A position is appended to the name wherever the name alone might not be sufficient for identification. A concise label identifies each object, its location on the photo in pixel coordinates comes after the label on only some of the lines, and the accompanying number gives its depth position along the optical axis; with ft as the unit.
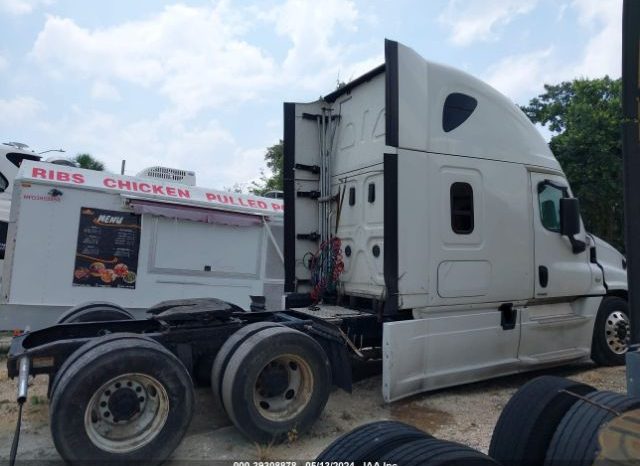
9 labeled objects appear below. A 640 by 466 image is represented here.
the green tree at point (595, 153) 49.06
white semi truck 12.10
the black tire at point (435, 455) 6.82
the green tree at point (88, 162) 73.62
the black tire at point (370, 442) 7.73
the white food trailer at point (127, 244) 23.20
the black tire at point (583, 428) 7.68
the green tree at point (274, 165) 89.10
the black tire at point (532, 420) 8.49
